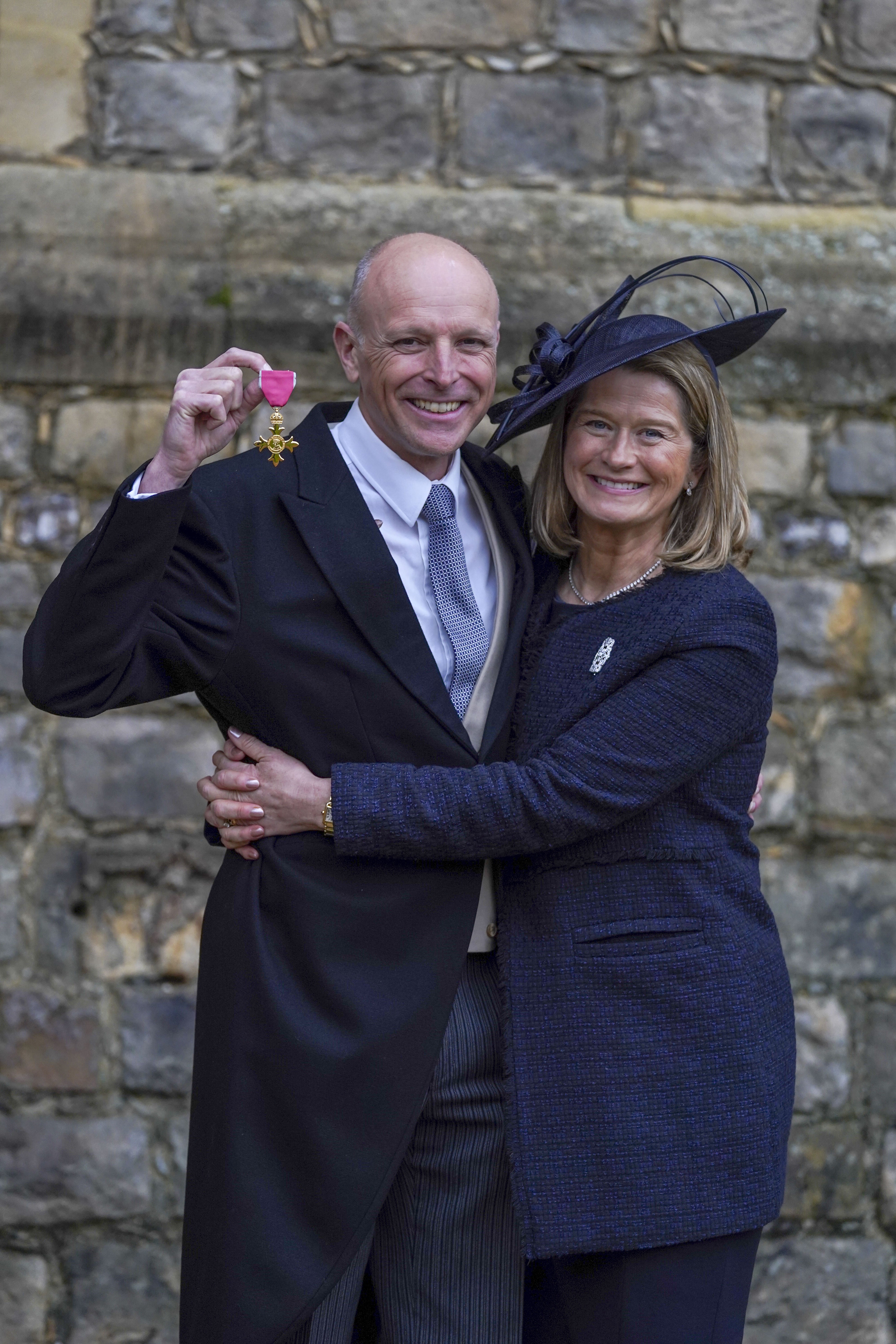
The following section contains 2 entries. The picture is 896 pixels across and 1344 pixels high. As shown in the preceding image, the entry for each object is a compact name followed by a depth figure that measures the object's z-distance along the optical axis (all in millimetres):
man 4449
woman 4438
